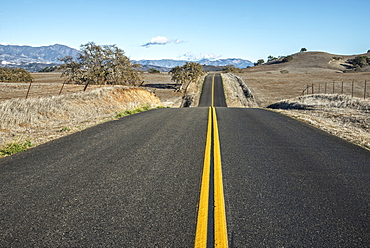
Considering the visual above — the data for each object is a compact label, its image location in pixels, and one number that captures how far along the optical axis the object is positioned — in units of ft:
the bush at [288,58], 548.06
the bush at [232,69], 451.28
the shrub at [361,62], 410.31
